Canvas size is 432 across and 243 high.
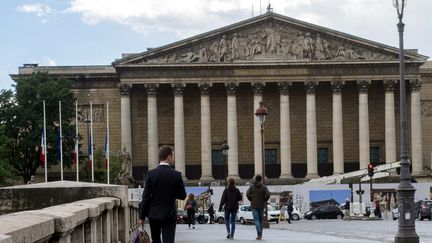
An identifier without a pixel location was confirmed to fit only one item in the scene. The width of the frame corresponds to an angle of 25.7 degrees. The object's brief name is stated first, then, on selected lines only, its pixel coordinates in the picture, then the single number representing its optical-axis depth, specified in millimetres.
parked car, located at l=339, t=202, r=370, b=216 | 68875
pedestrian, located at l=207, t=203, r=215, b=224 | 66600
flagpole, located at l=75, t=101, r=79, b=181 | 91462
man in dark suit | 14328
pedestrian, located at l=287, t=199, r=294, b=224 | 65788
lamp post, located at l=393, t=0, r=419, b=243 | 24300
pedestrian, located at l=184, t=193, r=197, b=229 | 43797
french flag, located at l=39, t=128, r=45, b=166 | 74000
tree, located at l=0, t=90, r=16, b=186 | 79094
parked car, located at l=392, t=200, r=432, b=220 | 63250
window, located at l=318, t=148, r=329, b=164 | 103812
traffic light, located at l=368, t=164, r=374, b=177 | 67625
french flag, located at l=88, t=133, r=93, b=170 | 75250
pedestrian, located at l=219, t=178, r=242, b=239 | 28573
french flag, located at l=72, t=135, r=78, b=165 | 91500
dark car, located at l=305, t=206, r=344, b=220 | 73750
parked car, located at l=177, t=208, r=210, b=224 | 65812
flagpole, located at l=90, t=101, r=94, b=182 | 97294
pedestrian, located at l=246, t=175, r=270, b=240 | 28266
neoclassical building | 99188
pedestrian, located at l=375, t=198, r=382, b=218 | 68700
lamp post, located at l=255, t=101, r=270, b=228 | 46656
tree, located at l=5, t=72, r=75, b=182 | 92562
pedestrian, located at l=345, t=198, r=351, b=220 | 69088
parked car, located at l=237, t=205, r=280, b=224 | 63509
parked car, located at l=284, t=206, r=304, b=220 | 74312
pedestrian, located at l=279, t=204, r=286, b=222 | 70269
